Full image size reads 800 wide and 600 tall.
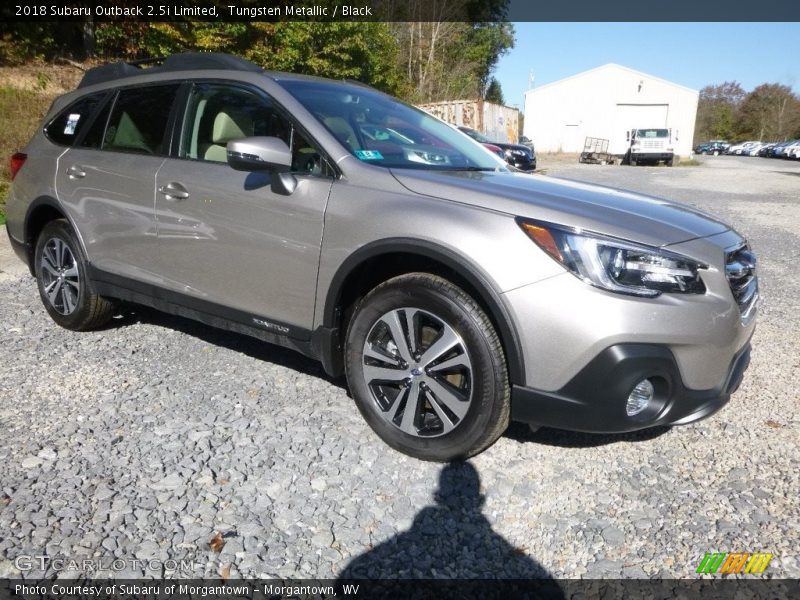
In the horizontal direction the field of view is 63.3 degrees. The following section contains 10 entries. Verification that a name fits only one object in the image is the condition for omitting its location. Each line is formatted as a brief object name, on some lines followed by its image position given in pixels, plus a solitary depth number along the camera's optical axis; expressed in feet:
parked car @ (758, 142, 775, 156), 184.44
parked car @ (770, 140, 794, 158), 168.80
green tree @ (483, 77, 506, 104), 239.09
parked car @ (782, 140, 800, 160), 160.95
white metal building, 145.48
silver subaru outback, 8.17
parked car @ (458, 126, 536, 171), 63.38
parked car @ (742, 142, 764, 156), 204.26
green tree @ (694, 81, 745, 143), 301.43
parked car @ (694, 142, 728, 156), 227.61
